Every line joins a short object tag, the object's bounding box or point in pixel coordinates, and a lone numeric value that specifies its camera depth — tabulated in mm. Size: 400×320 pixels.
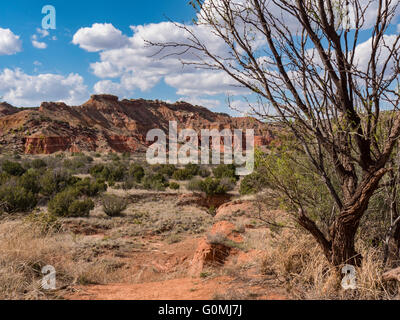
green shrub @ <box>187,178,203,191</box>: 19688
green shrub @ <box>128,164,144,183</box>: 21725
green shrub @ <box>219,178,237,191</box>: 20419
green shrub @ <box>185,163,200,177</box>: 24755
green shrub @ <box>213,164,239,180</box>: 23453
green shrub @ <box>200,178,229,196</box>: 19219
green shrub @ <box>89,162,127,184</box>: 21766
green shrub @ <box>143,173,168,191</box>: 19681
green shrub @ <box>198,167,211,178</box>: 24938
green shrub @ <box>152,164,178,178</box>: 24719
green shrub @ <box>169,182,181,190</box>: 20031
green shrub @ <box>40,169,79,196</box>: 16312
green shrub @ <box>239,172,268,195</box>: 17347
